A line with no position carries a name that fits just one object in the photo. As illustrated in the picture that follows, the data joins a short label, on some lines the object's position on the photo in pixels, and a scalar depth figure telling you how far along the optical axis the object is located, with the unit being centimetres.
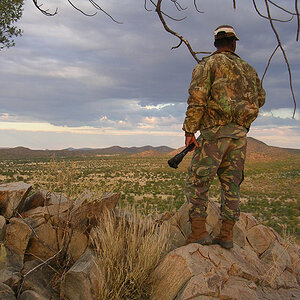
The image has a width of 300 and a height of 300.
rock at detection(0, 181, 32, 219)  417
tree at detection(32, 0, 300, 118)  149
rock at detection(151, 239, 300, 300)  311
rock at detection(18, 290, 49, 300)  309
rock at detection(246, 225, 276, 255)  494
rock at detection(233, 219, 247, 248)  463
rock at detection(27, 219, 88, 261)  376
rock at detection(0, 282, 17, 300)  286
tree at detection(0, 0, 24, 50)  843
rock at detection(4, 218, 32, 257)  364
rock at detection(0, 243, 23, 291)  320
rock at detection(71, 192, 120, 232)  391
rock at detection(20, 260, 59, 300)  322
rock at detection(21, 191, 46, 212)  469
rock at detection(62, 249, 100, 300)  313
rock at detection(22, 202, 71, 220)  402
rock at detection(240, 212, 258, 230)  523
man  361
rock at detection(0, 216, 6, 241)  386
